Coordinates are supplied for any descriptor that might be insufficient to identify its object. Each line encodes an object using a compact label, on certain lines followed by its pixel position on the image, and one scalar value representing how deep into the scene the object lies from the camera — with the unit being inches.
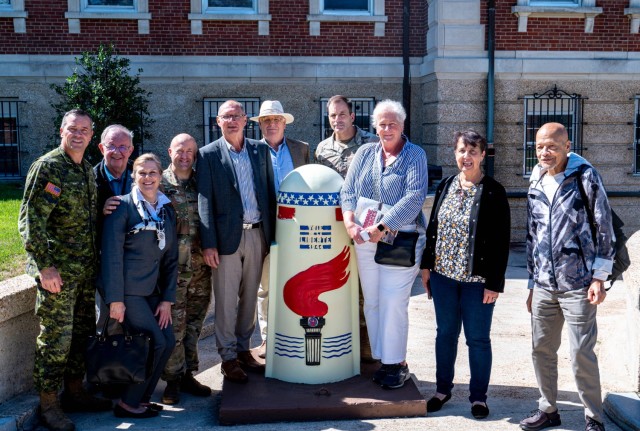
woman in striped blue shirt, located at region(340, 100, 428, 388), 213.2
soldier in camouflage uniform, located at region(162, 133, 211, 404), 217.9
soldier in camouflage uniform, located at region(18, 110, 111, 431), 189.9
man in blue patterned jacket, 185.5
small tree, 497.0
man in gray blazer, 222.4
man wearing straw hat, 246.7
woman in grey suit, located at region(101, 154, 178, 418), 196.5
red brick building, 543.5
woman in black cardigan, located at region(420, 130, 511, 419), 201.0
